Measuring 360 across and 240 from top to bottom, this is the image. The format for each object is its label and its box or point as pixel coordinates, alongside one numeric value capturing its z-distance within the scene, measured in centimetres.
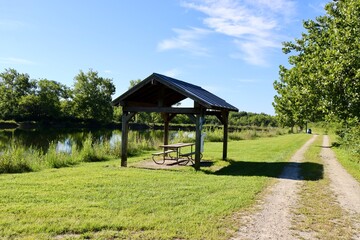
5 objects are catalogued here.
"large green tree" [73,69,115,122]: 6812
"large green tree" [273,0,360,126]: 1305
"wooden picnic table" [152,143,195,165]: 1217
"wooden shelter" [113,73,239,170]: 1089
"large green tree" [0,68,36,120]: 5913
